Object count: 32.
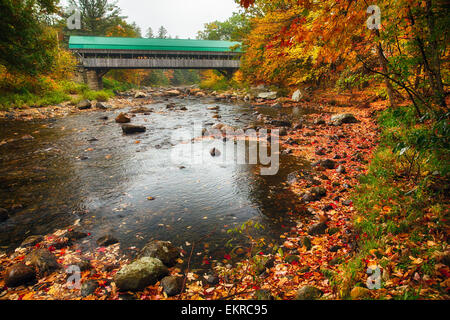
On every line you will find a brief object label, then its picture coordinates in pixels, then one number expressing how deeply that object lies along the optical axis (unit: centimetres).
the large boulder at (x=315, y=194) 482
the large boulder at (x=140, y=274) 280
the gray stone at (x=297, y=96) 1972
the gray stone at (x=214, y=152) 809
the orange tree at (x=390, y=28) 325
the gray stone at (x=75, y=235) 385
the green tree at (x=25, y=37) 1111
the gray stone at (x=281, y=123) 1197
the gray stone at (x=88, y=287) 275
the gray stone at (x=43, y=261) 308
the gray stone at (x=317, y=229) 380
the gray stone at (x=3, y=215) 436
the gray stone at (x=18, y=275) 291
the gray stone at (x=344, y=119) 1127
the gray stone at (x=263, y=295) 247
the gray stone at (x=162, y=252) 326
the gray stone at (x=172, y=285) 276
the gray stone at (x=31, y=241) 369
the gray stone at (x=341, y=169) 586
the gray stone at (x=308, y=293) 241
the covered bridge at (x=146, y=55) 2794
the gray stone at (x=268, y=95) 2247
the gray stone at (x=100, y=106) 1909
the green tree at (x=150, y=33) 8769
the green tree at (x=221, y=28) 5494
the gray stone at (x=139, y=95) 2918
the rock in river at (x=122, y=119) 1373
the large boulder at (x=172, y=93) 3408
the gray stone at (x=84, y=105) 1825
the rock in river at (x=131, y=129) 1121
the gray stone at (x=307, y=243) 345
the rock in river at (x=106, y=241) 370
